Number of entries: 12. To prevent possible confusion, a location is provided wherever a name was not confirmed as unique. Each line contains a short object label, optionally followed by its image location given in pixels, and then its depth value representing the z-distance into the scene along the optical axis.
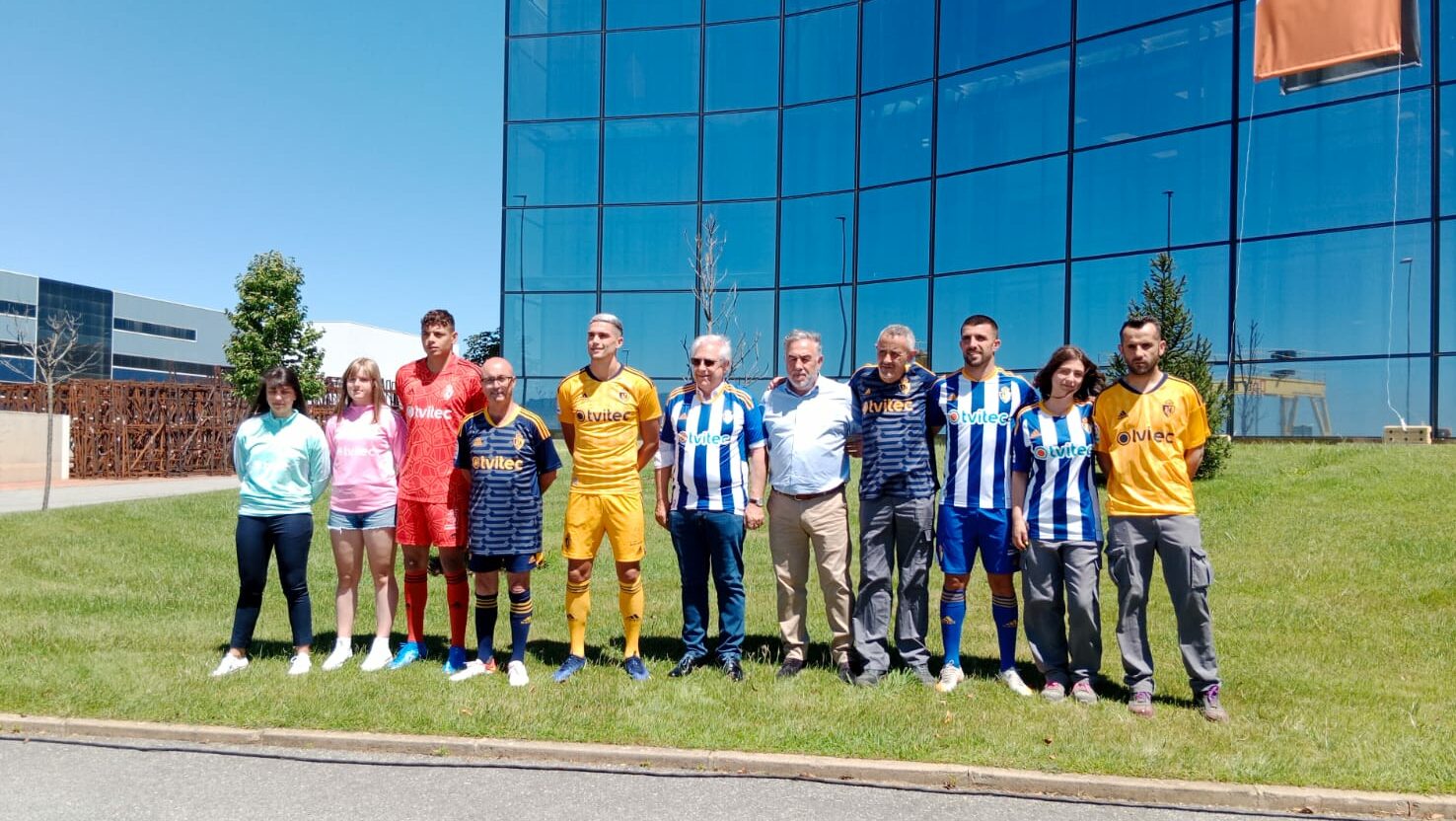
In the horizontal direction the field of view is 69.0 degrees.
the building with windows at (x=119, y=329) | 63.56
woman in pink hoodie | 6.52
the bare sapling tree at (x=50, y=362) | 16.44
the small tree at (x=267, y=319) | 31.86
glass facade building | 20.89
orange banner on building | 11.86
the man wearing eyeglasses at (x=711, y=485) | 6.34
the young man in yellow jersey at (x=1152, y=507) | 5.72
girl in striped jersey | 5.90
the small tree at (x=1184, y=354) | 15.06
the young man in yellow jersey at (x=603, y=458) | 6.28
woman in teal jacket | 6.51
